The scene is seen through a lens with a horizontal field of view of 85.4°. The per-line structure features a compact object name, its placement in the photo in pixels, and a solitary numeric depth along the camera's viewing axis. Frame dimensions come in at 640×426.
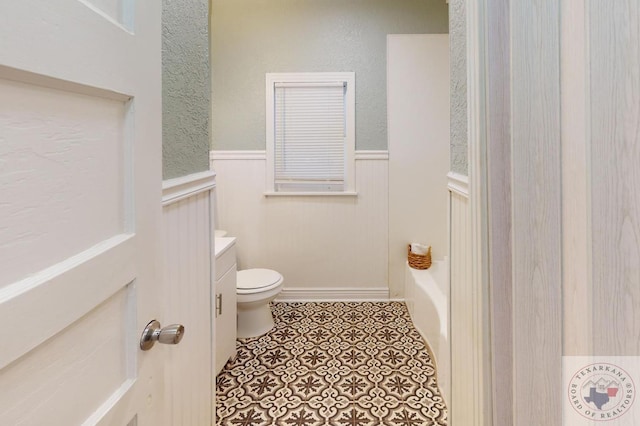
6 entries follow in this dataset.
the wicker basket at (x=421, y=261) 2.84
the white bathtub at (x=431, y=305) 1.90
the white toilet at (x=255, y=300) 2.38
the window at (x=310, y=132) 3.00
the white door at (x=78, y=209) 0.39
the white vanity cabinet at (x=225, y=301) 1.96
